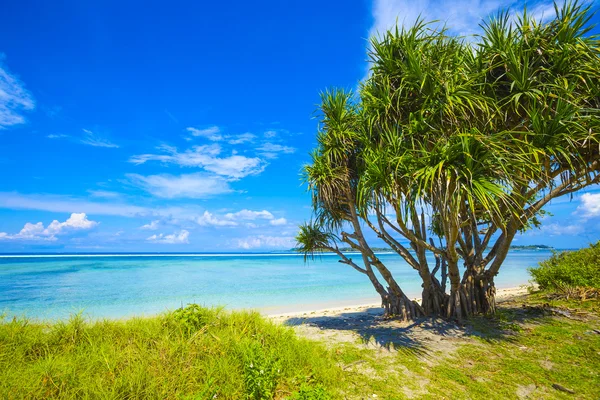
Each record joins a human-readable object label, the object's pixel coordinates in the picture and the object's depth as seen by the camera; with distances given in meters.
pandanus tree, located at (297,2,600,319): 4.51
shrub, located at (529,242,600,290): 7.92
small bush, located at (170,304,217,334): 3.75
